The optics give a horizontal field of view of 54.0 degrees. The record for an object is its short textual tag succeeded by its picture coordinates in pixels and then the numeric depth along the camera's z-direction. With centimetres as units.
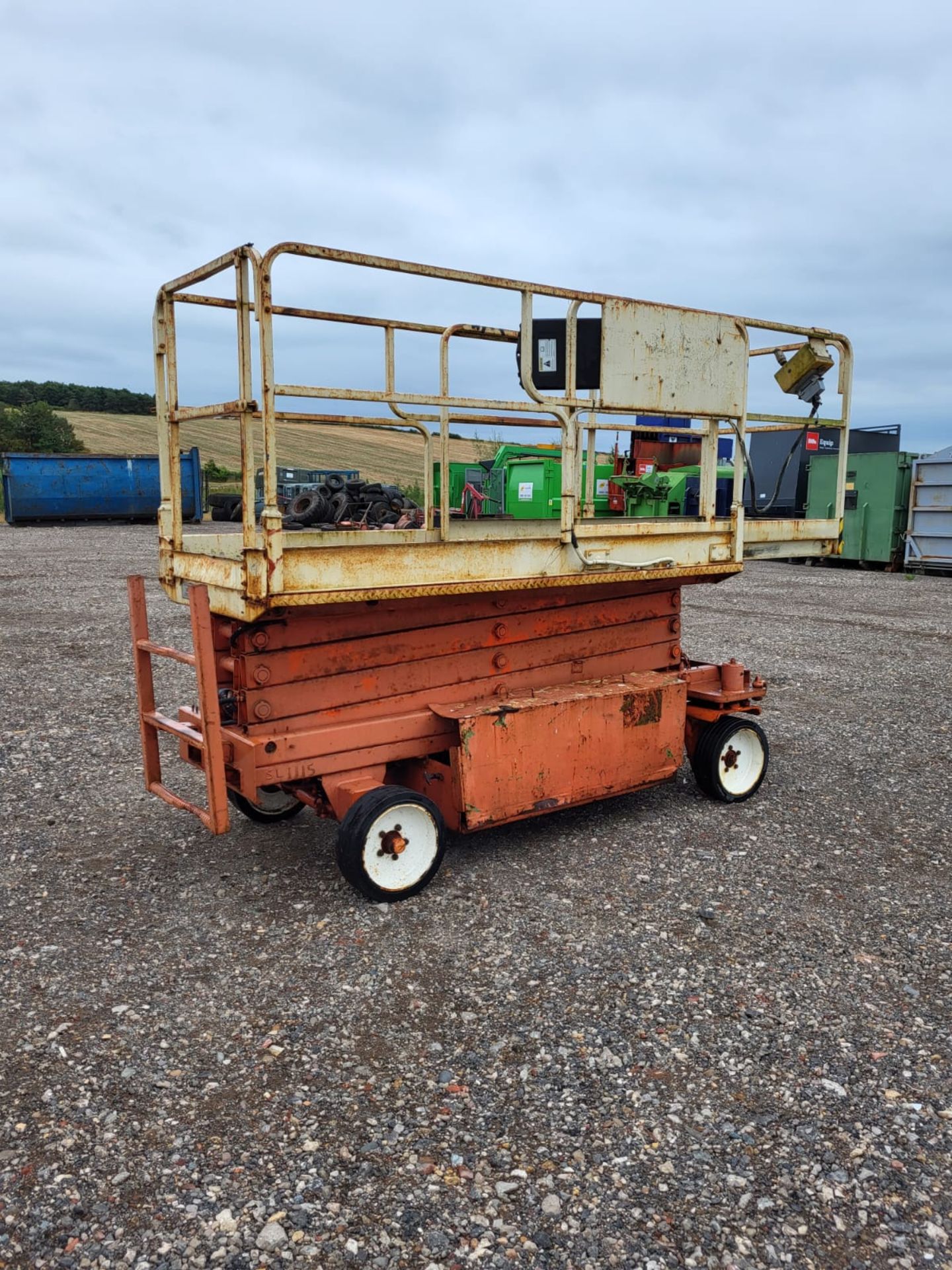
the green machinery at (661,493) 1576
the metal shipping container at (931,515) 1741
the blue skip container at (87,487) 2739
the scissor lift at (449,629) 412
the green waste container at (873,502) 1802
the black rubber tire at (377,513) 1485
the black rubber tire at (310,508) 1250
